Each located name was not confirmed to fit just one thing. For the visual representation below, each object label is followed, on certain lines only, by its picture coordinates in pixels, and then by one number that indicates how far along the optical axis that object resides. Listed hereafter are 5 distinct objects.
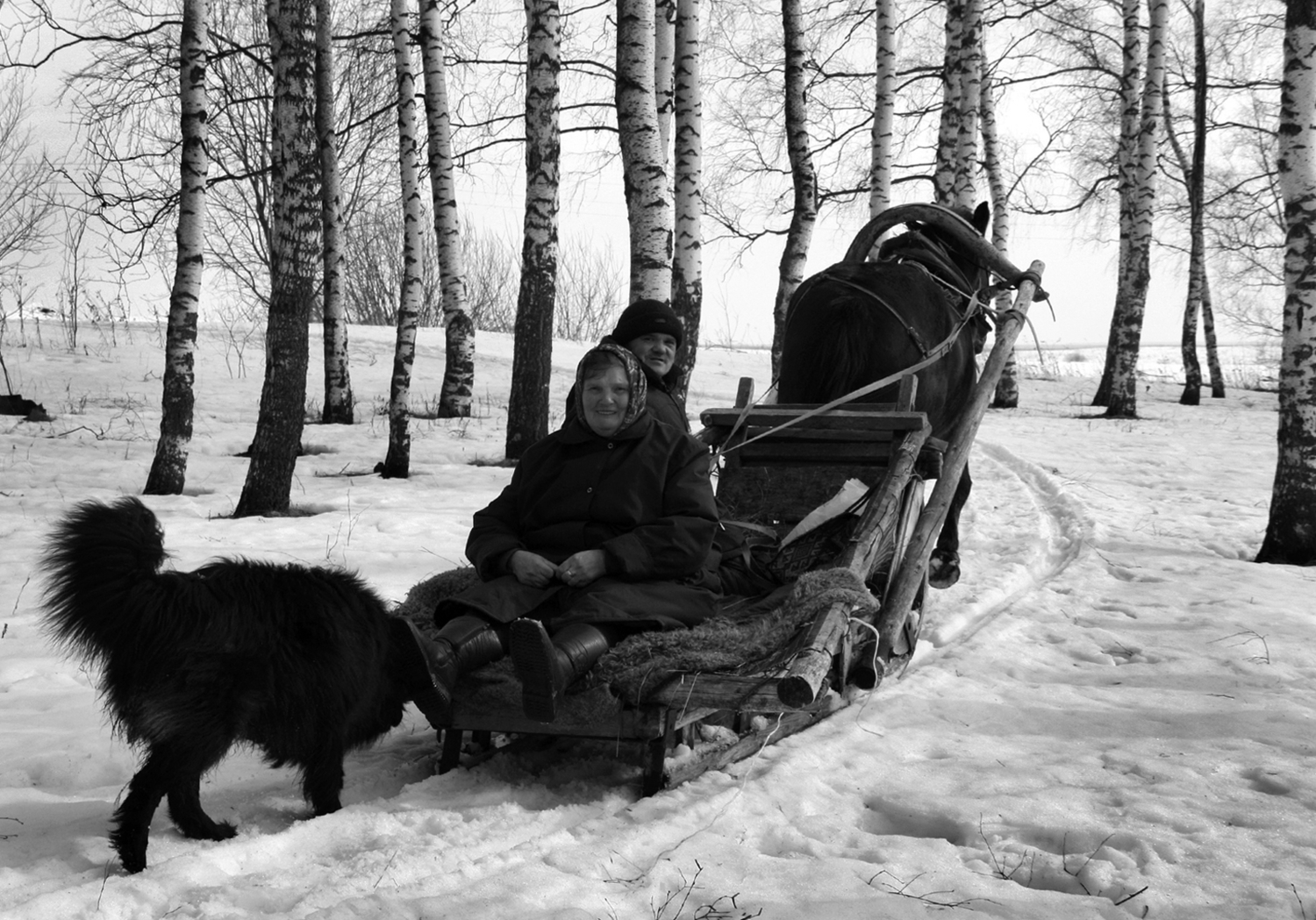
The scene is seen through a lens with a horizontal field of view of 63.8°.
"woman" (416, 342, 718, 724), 3.41
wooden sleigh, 3.04
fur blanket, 3.10
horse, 5.16
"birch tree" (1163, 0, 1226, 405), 19.12
